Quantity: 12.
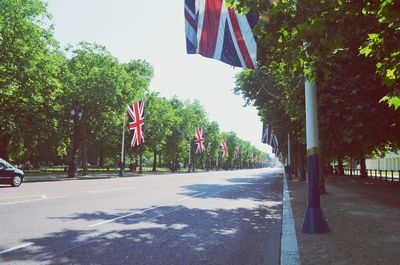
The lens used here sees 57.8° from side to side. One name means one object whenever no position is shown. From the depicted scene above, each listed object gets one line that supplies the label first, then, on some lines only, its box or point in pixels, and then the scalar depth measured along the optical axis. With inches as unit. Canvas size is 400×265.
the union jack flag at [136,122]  1470.2
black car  780.0
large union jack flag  384.8
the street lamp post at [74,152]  1343.0
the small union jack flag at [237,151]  5132.9
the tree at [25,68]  1037.2
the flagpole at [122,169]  1610.5
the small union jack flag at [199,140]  2375.7
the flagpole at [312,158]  293.2
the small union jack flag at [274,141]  1339.6
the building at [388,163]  2652.6
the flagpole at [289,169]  1298.4
